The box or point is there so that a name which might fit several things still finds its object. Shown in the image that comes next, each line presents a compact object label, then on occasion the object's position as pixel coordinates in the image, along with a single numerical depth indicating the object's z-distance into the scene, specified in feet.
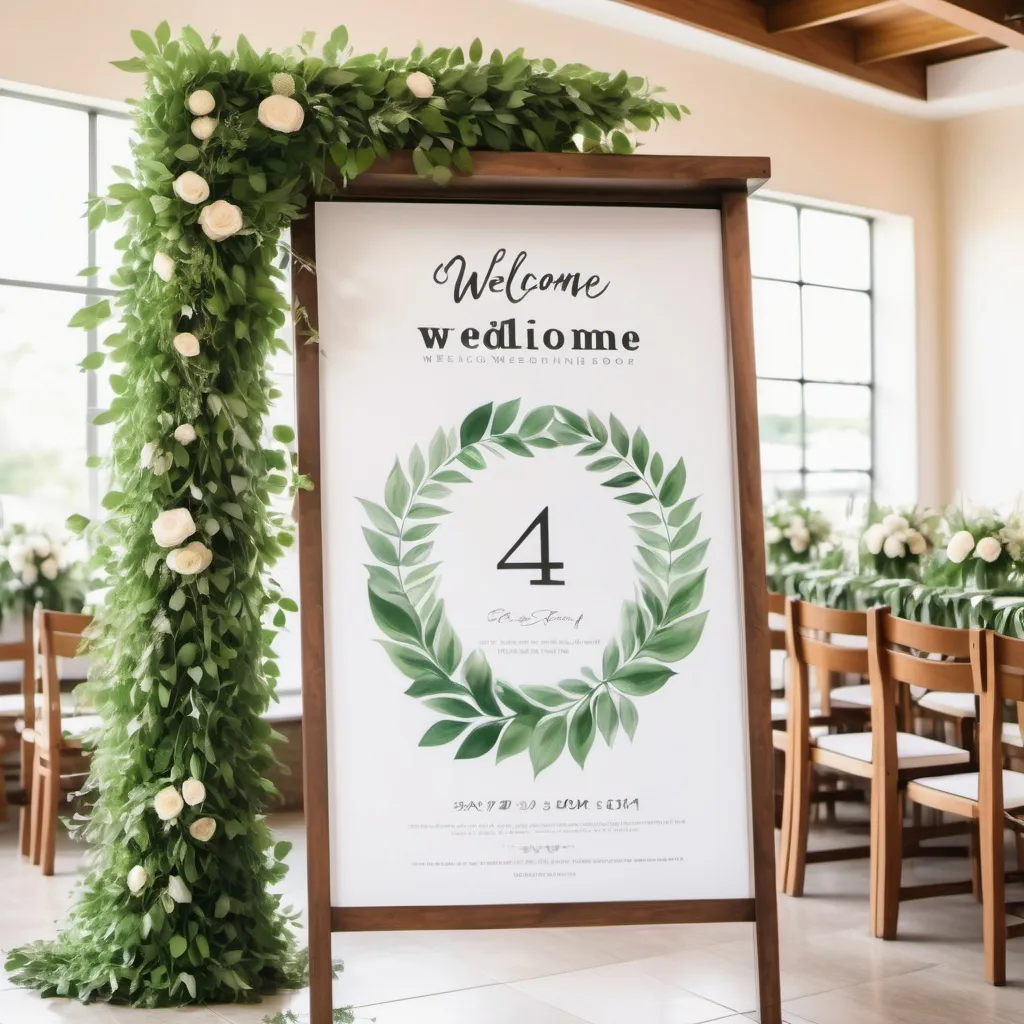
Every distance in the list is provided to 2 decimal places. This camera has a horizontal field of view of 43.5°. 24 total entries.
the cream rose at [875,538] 17.74
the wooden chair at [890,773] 12.09
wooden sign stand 8.25
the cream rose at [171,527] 9.36
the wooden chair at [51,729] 14.65
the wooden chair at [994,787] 11.06
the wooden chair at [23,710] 16.47
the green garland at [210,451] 8.80
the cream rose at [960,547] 15.71
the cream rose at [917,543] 17.70
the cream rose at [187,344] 9.18
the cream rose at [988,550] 15.61
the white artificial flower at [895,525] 17.72
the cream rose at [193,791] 9.57
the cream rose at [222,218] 8.77
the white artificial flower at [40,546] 17.24
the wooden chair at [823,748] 13.07
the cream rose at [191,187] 8.75
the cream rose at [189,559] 9.39
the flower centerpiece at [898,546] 17.70
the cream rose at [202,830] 9.70
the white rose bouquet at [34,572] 17.21
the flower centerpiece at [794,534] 20.85
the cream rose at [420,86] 8.80
